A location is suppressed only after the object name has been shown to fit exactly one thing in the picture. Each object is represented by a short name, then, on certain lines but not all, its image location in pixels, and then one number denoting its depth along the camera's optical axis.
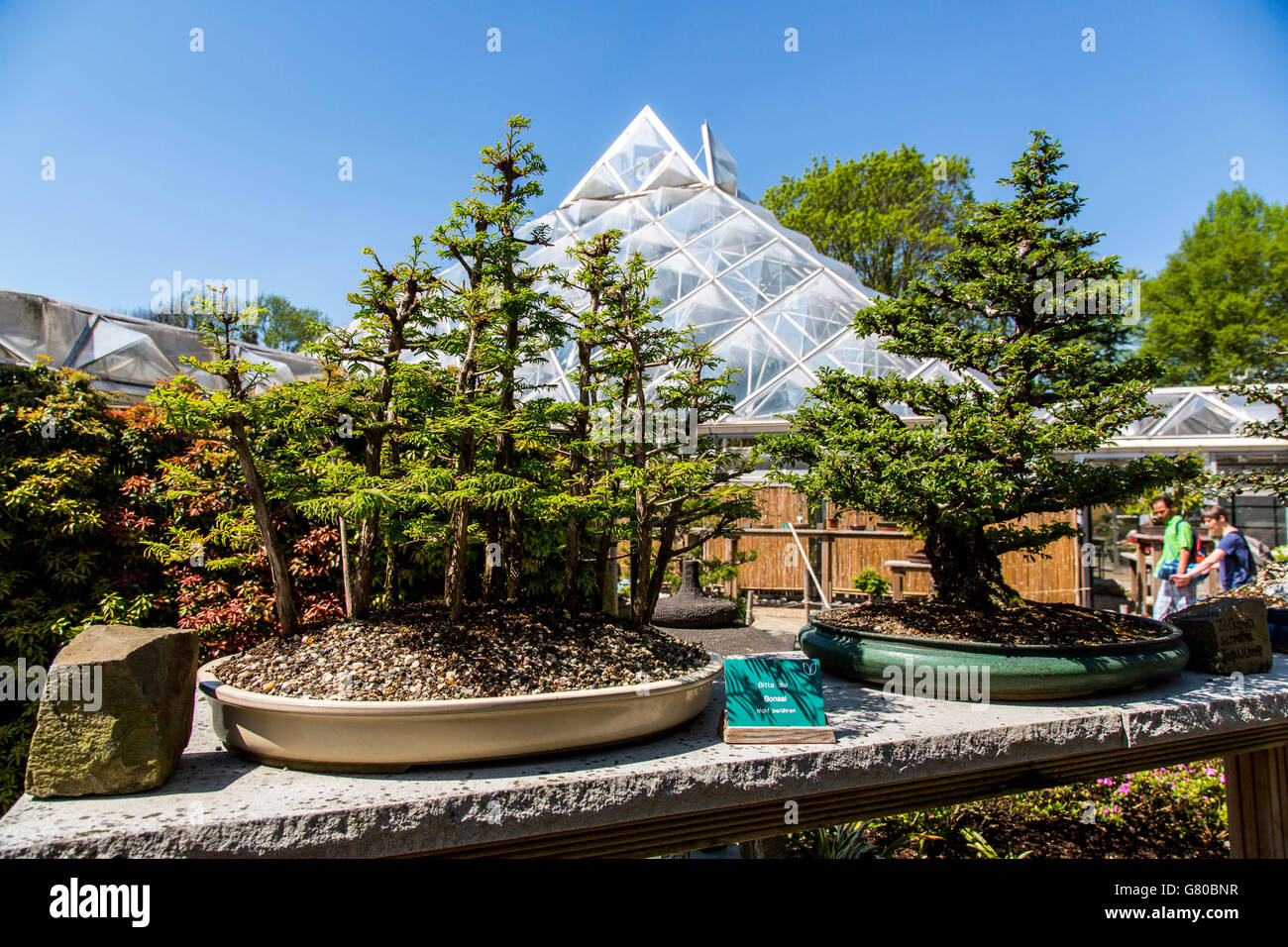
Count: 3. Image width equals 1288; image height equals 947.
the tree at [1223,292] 26.95
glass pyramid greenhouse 14.95
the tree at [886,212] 28.48
